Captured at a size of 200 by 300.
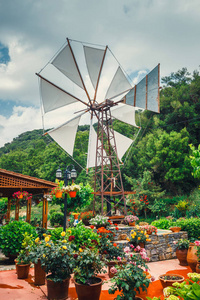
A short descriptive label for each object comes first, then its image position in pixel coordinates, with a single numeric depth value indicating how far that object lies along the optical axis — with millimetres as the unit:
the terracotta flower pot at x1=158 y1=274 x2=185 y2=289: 4914
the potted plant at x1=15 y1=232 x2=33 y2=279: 5934
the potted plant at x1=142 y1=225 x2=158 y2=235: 9252
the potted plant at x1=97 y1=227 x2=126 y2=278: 6225
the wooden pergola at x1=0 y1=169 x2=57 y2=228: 9172
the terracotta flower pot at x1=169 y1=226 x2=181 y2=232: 9859
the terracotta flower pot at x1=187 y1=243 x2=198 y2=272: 7227
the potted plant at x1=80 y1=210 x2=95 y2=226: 10730
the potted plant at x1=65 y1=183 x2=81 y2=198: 8383
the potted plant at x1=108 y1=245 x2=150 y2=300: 3861
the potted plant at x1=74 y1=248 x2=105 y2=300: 4319
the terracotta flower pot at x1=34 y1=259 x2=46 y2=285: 5523
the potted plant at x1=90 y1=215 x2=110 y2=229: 9094
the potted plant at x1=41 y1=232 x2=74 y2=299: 4582
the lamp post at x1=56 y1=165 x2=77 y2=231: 8517
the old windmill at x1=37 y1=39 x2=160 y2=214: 11844
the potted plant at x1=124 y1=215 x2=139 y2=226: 10234
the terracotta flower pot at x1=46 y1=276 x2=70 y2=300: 4602
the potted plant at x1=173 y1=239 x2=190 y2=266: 7926
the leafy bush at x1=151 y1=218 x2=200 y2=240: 10016
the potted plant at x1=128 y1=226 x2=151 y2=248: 8281
